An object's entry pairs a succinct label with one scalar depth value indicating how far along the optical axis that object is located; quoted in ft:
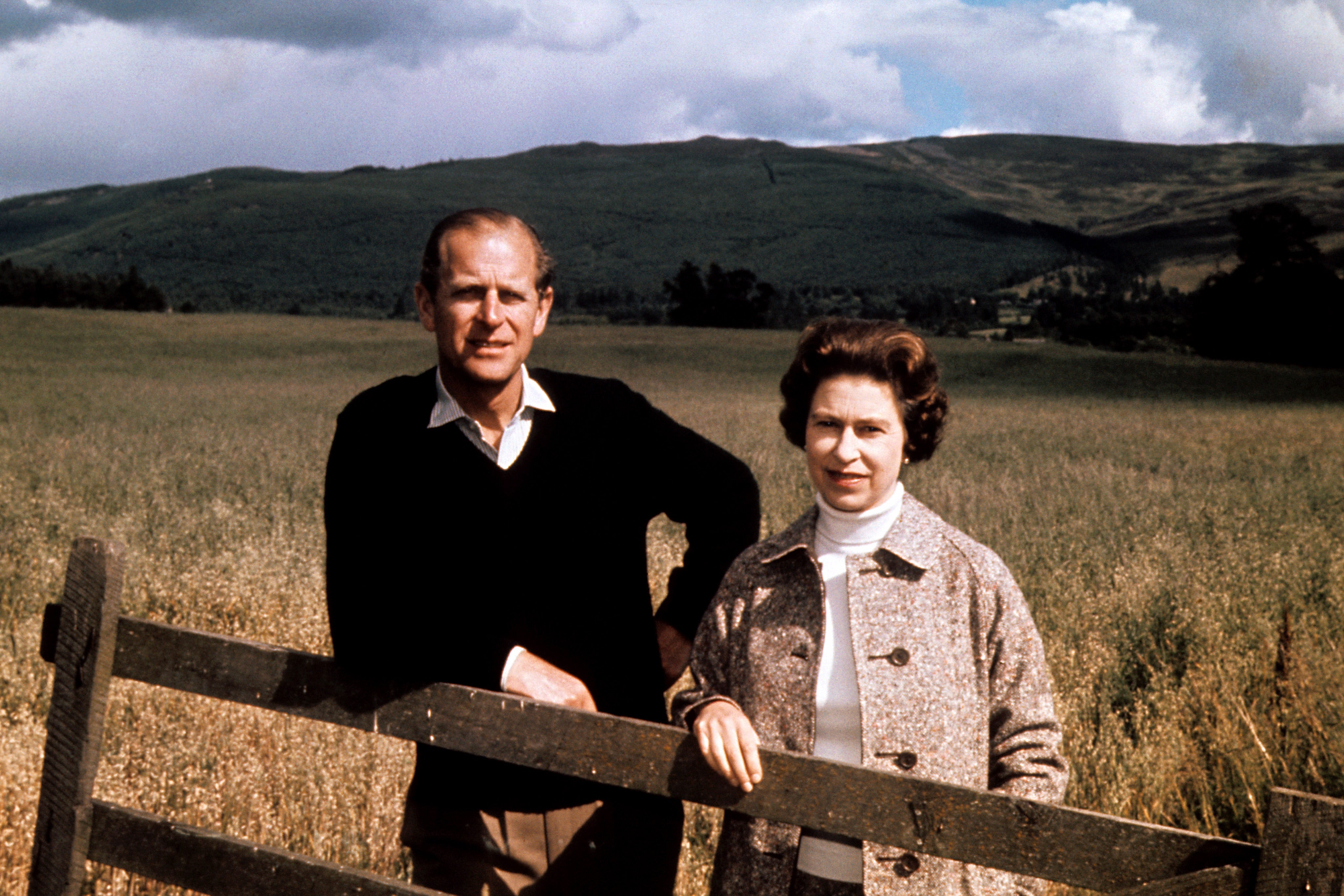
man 8.05
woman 6.94
